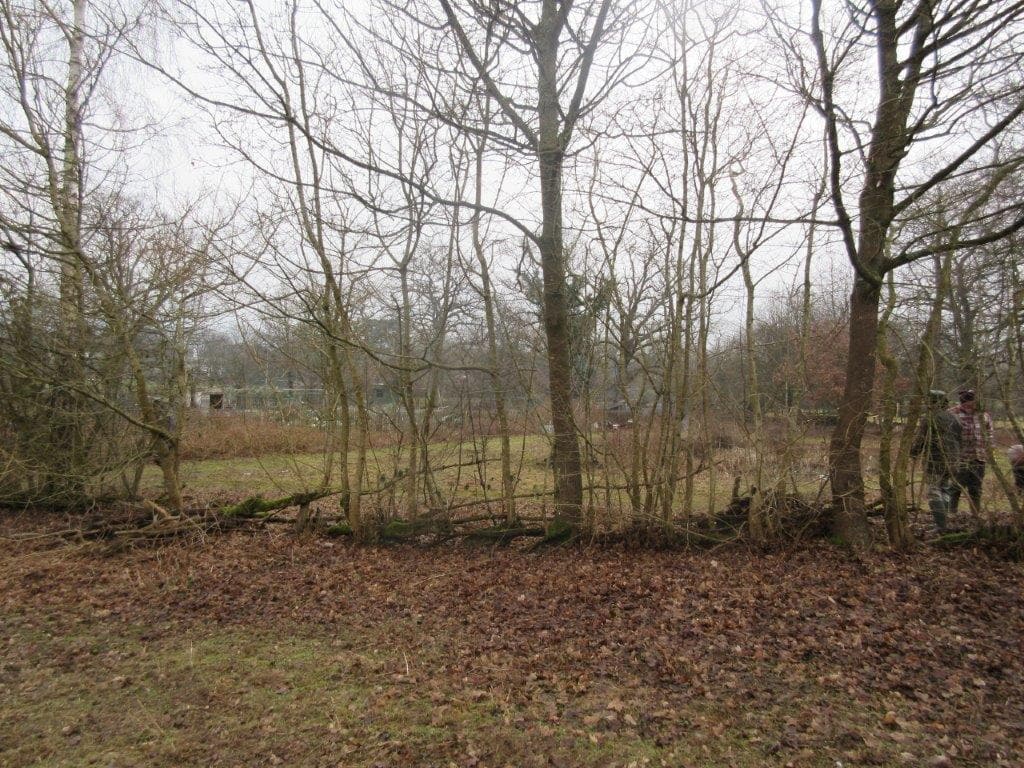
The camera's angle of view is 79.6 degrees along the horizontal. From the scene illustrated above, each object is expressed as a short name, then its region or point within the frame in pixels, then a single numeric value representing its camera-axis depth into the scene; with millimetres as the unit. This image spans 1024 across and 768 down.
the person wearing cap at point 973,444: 5867
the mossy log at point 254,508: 7996
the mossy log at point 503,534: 7078
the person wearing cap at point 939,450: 5801
